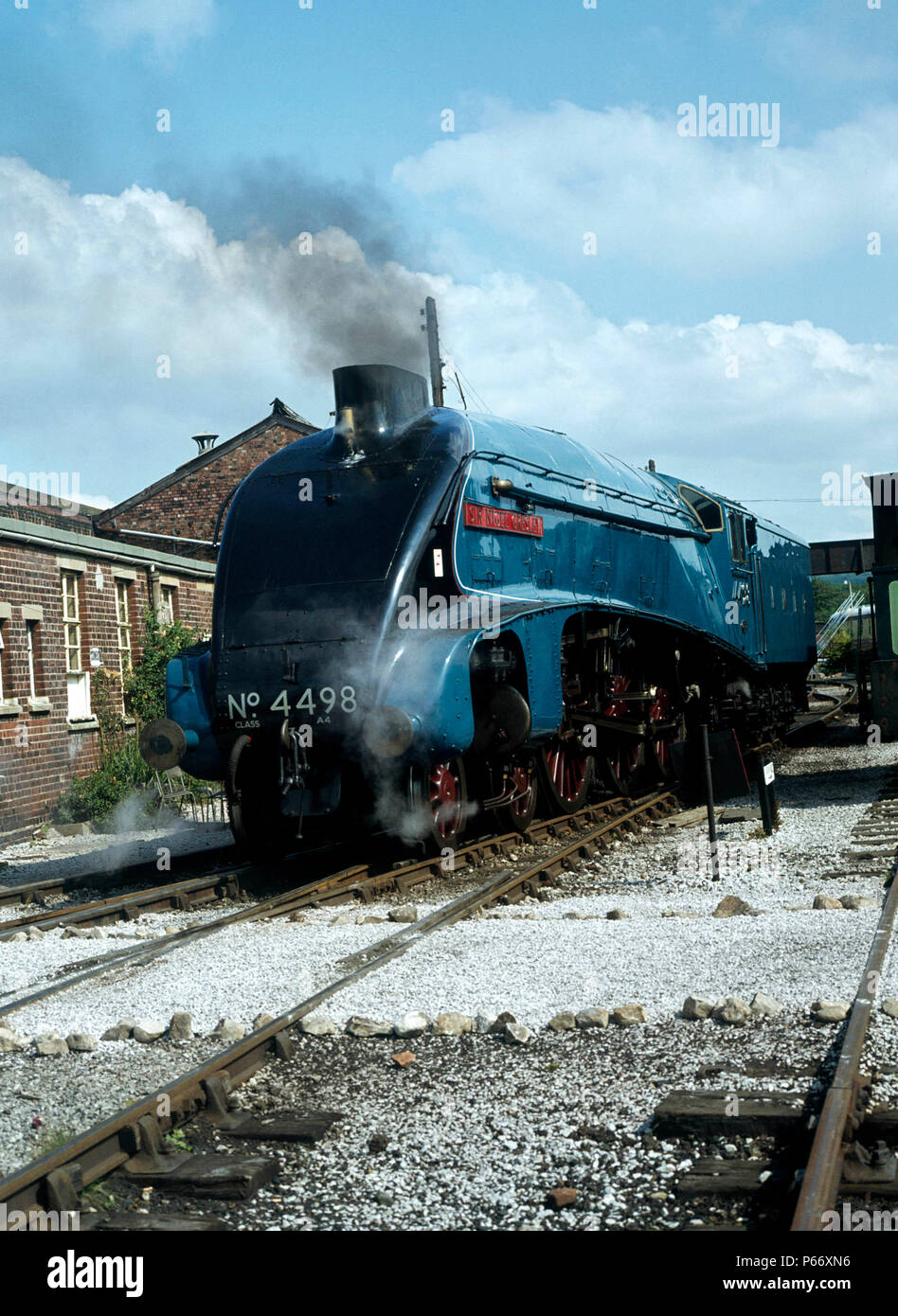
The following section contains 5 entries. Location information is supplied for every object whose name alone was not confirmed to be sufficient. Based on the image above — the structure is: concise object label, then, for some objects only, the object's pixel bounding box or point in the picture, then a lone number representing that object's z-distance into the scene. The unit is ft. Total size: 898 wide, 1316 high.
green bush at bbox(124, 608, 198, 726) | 57.77
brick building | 47.78
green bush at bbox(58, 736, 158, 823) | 50.29
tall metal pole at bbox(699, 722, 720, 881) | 31.20
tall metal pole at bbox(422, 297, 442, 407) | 67.34
